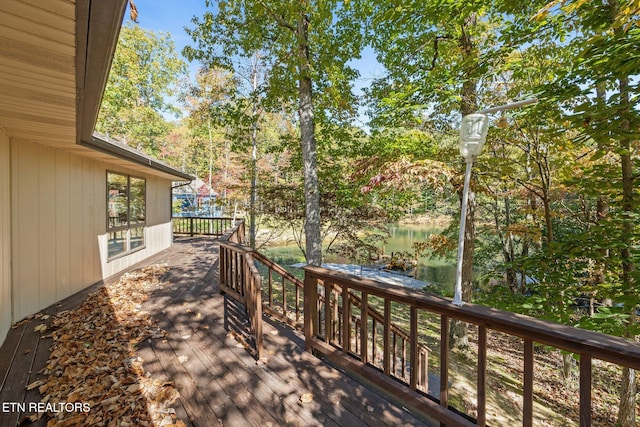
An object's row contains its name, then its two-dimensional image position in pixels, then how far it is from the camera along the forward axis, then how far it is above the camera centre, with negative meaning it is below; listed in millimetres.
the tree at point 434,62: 4102 +2869
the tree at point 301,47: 4473 +3109
